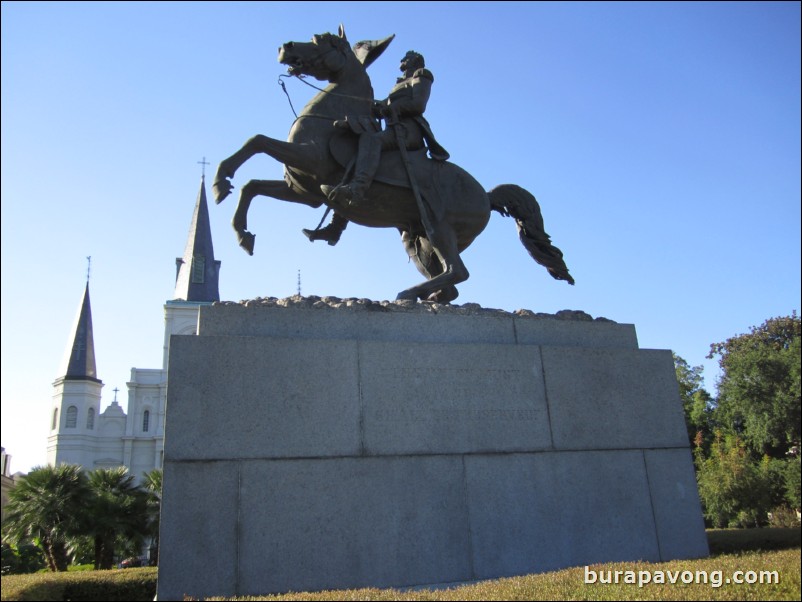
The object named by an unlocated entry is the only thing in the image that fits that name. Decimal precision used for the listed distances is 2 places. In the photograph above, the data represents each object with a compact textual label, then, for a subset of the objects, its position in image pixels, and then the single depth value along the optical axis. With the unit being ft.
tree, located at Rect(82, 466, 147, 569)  73.87
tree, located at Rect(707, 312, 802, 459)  66.28
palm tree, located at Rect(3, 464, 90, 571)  72.13
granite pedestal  20.84
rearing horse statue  28.43
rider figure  30.99
